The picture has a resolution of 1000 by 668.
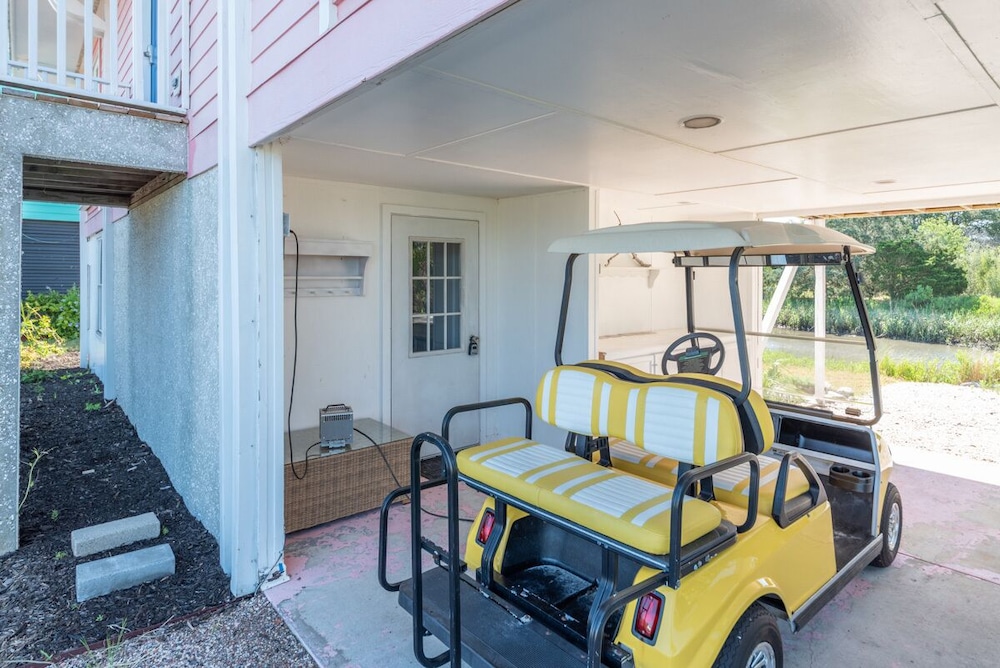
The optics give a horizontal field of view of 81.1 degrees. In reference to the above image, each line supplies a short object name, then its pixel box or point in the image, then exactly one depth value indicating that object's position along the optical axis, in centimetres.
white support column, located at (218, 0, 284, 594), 278
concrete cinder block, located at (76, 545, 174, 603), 278
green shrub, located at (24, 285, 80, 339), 1048
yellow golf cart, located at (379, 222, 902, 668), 179
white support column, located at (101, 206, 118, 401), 645
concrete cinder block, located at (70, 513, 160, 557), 319
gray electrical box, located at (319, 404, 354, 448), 366
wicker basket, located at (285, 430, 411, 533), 350
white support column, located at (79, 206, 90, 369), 895
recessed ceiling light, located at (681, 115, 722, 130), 254
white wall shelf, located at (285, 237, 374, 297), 403
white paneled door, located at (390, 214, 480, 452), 463
